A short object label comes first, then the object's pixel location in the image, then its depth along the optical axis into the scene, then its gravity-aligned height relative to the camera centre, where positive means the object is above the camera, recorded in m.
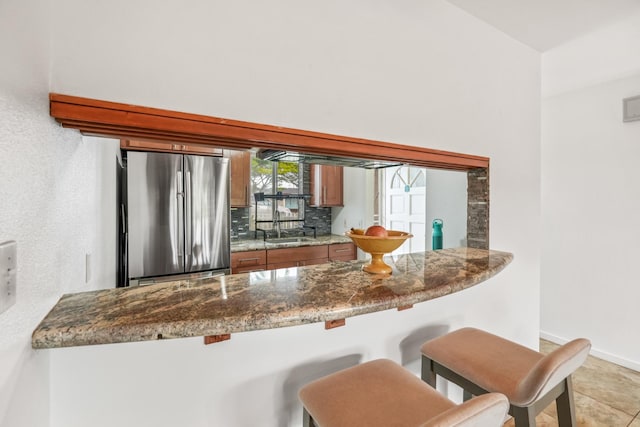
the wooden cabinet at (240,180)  3.66 +0.40
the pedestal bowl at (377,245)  1.15 -0.14
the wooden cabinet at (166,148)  2.48 +0.58
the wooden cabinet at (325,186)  4.27 +0.37
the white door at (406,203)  3.41 +0.10
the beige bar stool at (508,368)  0.94 -0.62
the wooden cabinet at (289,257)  3.25 -0.56
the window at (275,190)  4.04 +0.30
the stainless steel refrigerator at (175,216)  2.48 -0.04
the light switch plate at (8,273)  0.49 -0.11
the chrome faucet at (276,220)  4.14 -0.13
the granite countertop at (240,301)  0.70 -0.28
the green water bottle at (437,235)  2.21 -0.19
